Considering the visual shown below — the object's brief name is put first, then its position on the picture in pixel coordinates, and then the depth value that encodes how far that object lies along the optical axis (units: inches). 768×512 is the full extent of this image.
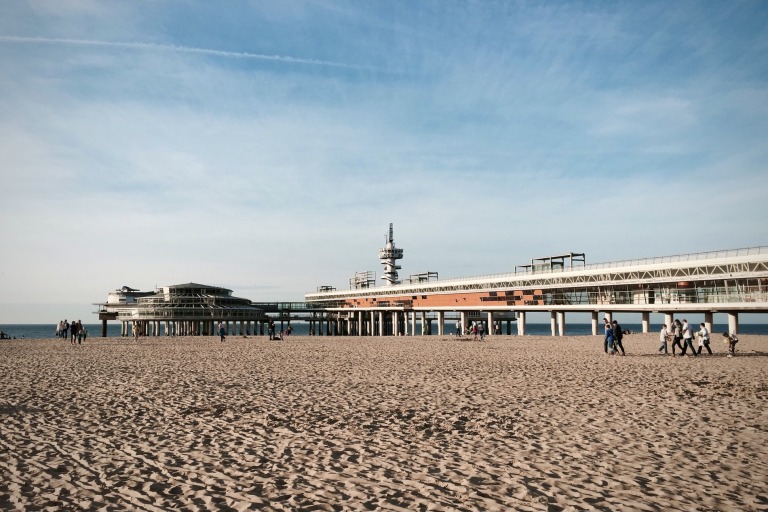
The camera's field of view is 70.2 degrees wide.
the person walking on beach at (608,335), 1018.1
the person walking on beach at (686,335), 946.7
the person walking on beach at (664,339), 1015.7
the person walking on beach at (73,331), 1417.6
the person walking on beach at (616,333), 987.3
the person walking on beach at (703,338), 972.3
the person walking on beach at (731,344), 949.2
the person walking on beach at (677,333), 969.9
